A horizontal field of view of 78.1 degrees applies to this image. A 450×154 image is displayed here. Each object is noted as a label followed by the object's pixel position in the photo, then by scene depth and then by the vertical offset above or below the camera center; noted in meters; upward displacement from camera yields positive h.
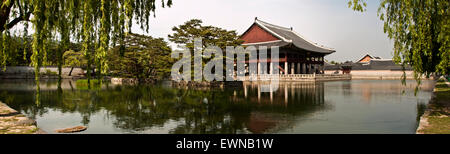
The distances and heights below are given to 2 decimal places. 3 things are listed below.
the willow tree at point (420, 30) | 7.13 +1.17
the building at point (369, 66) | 54.09 +1.53
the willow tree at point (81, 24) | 5.55 +1.08
